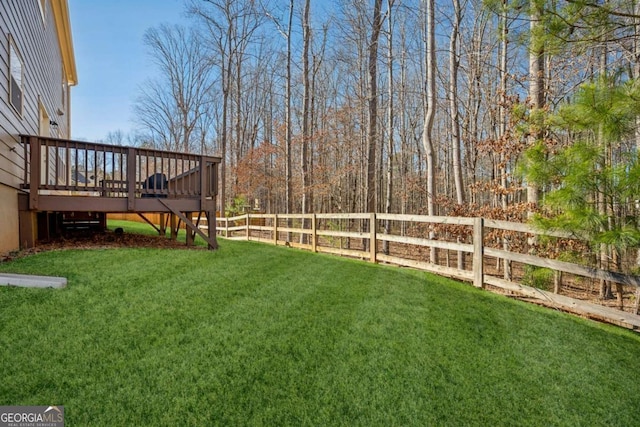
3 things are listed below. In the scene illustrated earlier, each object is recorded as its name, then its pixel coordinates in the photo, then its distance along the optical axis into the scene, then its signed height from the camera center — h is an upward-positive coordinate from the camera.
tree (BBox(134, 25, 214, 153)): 20.50 +8.85
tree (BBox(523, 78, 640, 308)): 2.66 +0.35
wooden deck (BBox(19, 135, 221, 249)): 4.78 +0.36
